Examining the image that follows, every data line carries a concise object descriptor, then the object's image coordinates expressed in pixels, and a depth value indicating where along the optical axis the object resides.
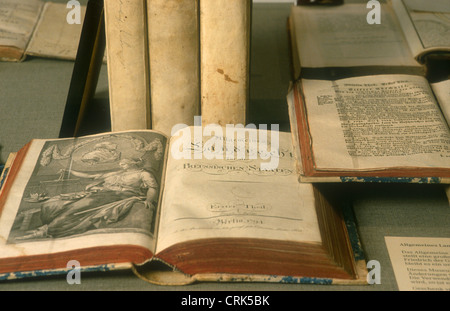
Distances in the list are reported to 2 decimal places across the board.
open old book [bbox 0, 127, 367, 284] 0.77
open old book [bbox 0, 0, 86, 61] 1.37
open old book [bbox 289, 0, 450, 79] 1.20
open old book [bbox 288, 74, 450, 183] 0.86
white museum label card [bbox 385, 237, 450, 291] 0.80
